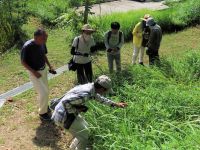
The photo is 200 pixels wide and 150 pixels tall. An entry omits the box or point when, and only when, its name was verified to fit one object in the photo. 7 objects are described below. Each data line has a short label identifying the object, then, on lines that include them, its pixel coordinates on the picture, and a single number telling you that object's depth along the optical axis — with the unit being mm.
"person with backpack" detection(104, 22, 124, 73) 8109
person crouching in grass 5062
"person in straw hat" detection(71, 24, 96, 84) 7477
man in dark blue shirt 6281
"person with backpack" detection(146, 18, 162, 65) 8570
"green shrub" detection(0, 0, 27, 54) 11336
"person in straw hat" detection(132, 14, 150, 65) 9031
